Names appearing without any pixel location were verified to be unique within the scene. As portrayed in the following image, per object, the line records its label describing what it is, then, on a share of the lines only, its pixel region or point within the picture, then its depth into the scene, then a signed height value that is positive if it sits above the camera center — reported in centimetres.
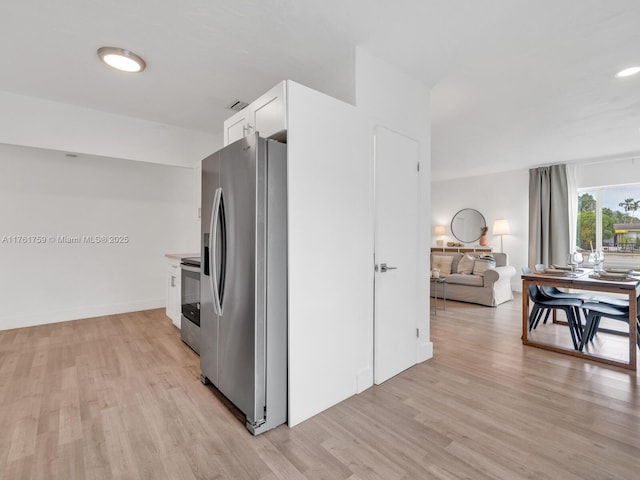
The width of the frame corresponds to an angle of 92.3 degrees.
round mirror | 741 +32
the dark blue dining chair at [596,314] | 302 -77
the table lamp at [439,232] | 798 +15
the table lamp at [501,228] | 677 +21
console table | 709 -29
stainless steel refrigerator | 184 -26
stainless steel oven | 301 -67
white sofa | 514 -82
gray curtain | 611 +45
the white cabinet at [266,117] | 194 +87
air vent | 335 +149
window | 566 +28
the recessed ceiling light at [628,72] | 268 +146
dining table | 277 -49
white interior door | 247 -13
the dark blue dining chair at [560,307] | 327 -78
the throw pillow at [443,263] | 601 -50
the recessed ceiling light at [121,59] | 240 +146
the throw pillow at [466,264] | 573 -50
